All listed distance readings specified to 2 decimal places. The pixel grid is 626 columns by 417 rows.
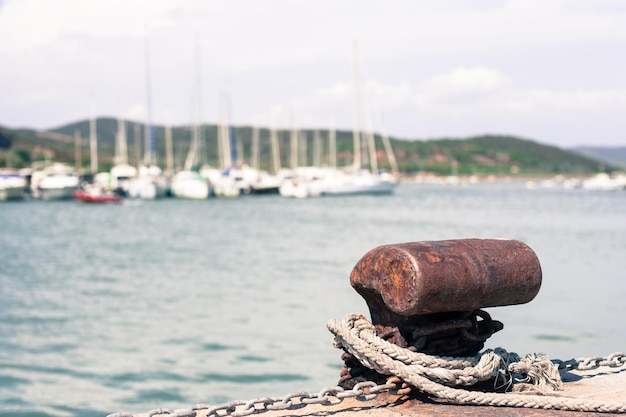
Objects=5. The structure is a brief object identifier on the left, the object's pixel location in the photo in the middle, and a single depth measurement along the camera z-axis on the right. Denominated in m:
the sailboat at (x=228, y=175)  77.62
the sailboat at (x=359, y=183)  77.00
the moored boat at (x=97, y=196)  66.94
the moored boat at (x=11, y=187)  78.06
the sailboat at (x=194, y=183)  72.75
